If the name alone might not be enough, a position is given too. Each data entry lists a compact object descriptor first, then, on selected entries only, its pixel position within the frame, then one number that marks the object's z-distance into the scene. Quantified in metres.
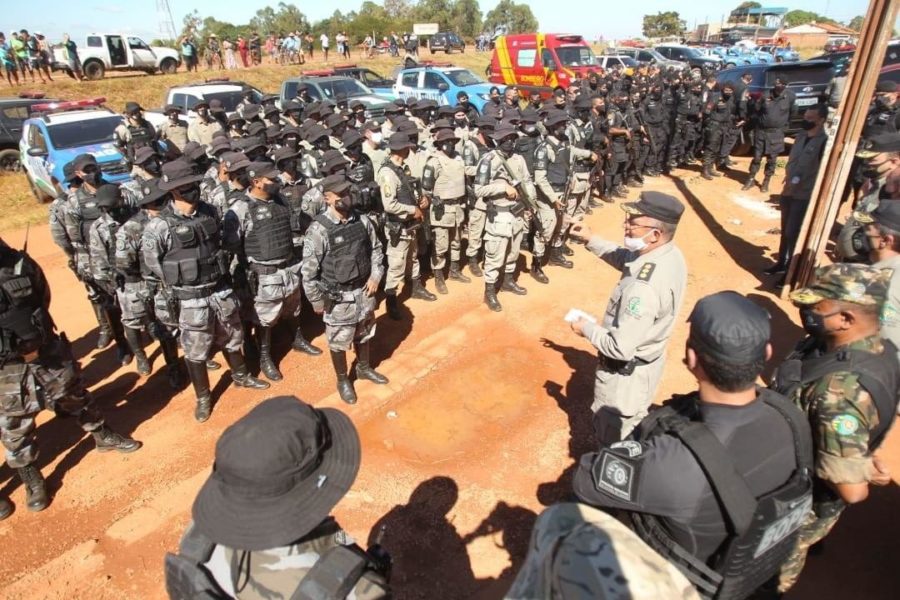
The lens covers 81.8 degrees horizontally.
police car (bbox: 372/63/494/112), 15.20
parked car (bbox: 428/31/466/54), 34.47
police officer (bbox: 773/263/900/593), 2.13
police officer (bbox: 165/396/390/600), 1.43
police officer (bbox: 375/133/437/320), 5.83
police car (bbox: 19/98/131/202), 9.15
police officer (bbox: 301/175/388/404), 4.39
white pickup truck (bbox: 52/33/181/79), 19.58
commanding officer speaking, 2.89
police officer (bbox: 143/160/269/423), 4.12
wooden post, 5.21
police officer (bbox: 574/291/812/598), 1.59
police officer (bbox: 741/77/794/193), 9.89
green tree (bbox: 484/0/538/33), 60.28
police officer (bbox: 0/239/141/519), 3.44
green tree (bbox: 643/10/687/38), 54.50
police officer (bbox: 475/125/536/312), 6.09
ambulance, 17.58
